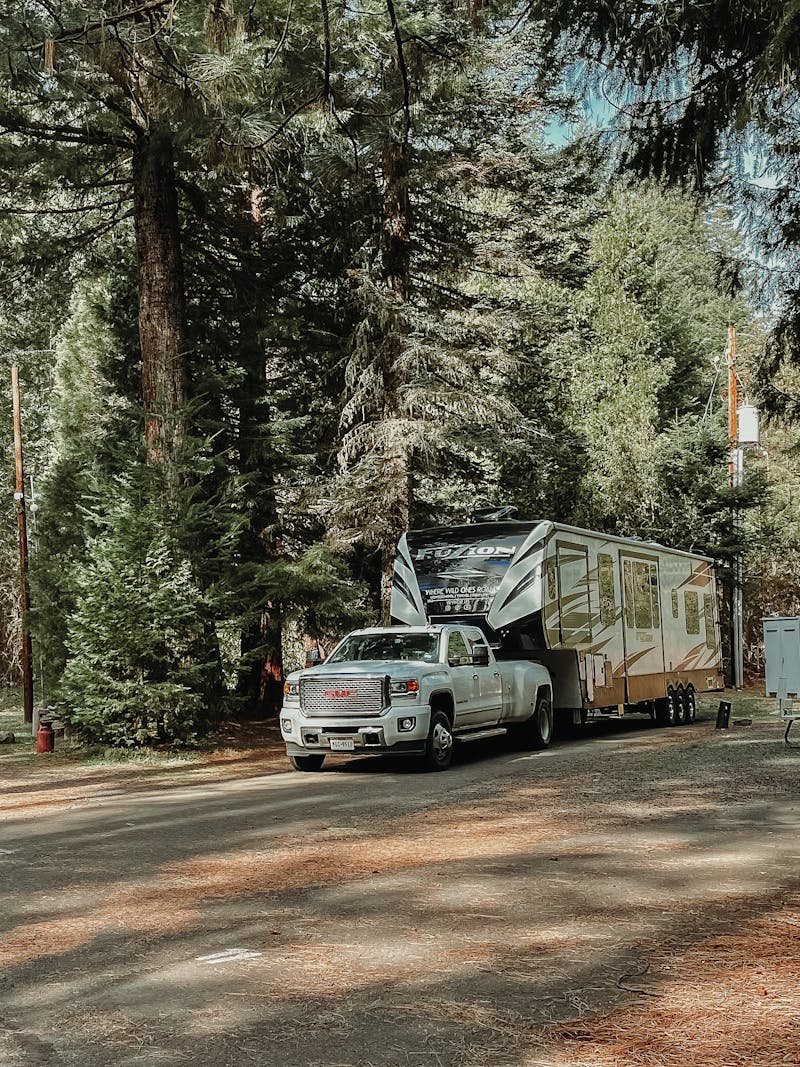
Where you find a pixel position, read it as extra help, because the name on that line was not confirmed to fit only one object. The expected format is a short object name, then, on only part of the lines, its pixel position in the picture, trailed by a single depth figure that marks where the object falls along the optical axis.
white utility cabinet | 18.08
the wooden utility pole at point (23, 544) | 31.64
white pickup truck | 15.78
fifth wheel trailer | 19.42
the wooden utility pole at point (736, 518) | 36.38
